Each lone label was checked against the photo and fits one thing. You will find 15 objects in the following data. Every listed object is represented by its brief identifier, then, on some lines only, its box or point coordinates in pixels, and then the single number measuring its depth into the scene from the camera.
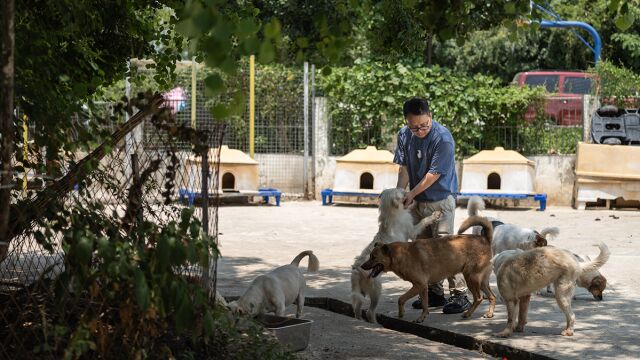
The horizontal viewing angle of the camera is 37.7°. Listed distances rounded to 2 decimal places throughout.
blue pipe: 24.05
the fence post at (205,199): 5.90
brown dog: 8.19
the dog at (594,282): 8.77
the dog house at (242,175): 19.69
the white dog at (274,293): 7.20
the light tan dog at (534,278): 7.43
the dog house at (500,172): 18.83
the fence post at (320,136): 20.78
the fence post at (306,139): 20.62
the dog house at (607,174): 18.69
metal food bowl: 6.52
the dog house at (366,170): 19.41
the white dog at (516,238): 9.18
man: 8.55
